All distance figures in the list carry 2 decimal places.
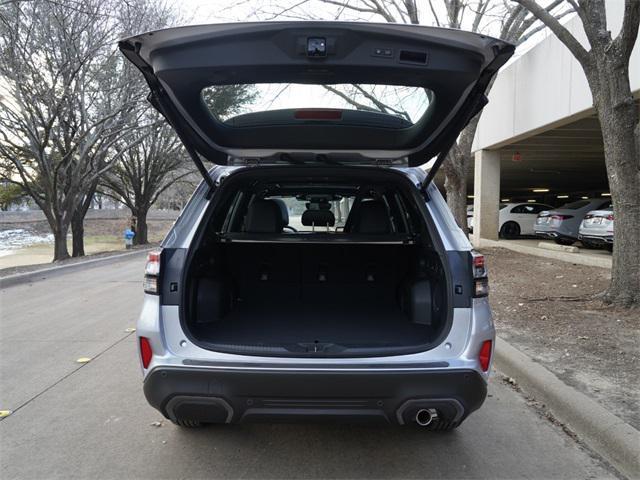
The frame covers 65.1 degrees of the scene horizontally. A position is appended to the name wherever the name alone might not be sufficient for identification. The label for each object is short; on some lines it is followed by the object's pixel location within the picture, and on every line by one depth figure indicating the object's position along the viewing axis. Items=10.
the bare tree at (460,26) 12.30
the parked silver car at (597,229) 11.95
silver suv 2.46
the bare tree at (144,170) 21.44
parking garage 11.05
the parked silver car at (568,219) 14.48
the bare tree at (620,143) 6.10
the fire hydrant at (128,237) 18.25
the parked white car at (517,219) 20.02
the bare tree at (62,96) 12.43
